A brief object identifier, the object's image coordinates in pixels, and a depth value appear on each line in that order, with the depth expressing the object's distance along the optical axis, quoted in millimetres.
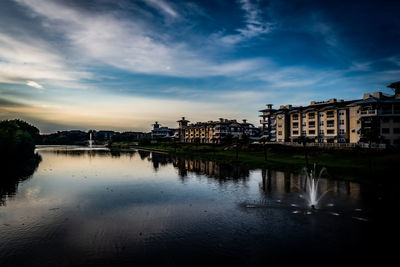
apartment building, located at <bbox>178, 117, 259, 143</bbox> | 142625
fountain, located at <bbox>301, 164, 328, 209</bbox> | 29562
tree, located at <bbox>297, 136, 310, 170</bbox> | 64275
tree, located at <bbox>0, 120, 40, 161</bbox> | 71894
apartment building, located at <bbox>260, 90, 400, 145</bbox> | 68688
